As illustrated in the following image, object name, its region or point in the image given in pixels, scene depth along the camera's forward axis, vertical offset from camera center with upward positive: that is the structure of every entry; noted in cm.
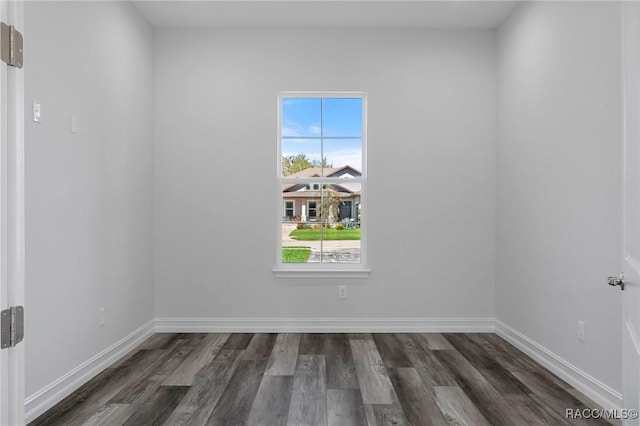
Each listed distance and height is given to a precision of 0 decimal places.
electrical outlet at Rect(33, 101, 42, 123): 233 +56
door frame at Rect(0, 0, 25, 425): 118 -1
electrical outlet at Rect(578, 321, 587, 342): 267 -80
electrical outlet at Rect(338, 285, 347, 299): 402 -82
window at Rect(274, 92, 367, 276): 413 +29
